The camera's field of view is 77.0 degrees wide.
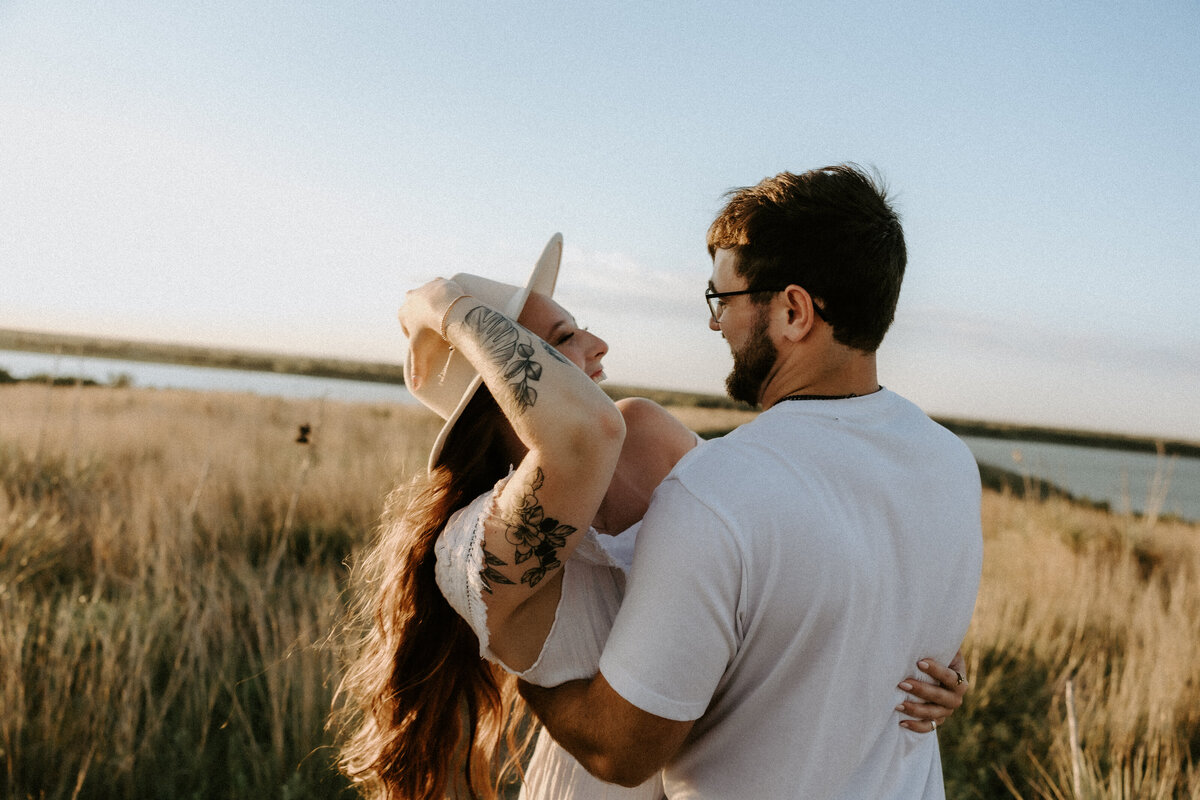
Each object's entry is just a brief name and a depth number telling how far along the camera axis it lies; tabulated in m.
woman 1.60
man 1.41
